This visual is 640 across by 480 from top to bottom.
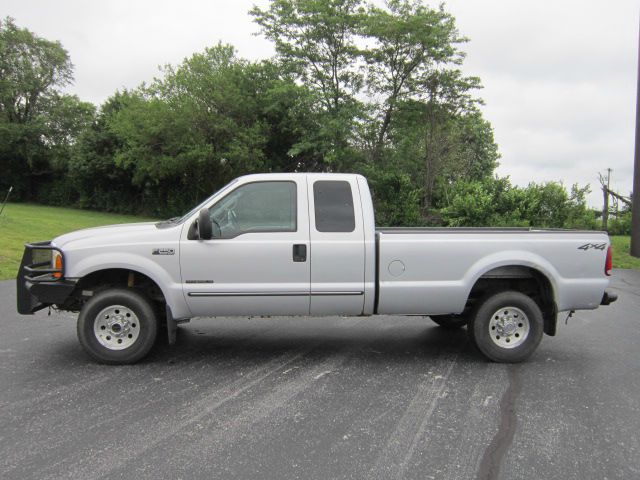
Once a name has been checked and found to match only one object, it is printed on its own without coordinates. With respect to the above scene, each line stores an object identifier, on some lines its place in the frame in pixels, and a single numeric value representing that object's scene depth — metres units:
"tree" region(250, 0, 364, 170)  28.70
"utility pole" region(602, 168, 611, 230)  23.16
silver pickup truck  5.53
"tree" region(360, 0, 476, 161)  27.81
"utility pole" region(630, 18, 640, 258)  17.22
